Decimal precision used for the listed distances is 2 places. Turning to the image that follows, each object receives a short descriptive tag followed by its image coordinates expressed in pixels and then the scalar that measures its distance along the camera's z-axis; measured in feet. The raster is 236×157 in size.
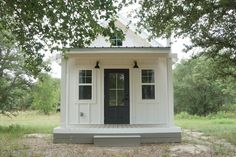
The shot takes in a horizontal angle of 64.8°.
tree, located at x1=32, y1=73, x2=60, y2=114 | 47.41
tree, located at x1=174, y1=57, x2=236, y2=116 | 46.61
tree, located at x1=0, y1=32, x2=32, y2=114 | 26.08
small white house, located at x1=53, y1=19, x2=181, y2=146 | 21.61
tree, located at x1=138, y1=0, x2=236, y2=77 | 14.69
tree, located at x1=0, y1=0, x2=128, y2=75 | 11.46
